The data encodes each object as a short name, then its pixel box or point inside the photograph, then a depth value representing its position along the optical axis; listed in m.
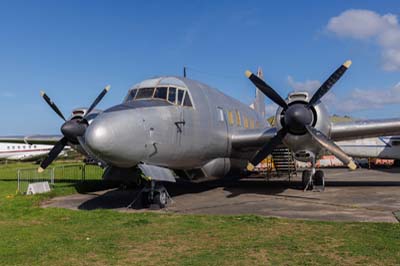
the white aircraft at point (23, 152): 51.50
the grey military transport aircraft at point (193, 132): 10.28
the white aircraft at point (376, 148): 32.91
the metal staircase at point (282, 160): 20.06
